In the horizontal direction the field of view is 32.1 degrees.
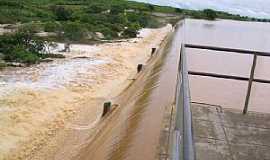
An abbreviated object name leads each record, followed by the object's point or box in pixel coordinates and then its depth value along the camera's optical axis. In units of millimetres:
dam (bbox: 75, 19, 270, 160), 4383
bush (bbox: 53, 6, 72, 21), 31612
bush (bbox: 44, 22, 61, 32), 24833
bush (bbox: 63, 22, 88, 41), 23172
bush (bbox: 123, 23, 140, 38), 28305
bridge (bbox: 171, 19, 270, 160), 4527
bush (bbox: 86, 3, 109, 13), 39962
